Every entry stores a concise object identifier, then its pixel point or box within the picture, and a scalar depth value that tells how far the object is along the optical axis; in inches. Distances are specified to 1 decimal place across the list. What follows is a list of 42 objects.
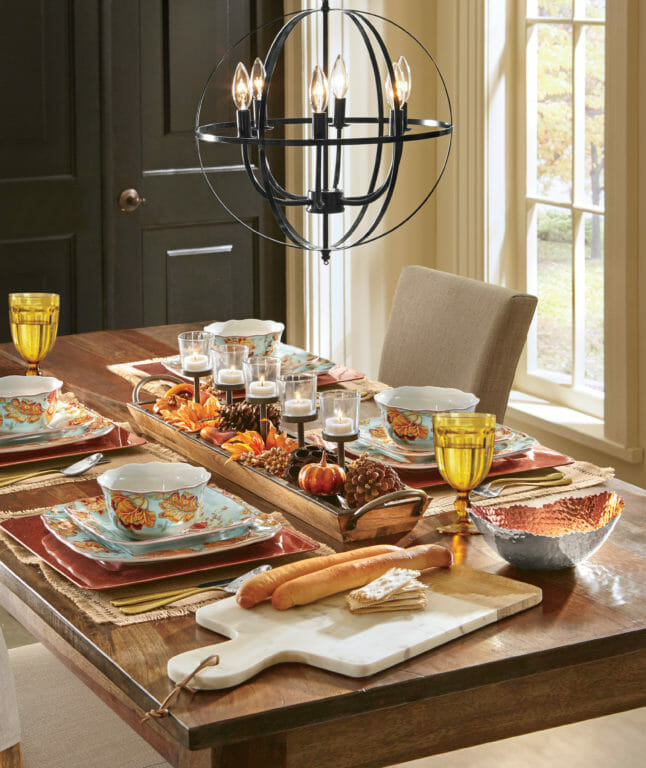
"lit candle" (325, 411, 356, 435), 142.8
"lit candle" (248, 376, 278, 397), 150.8
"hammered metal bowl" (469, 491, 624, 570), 130.6
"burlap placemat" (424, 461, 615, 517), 142.3
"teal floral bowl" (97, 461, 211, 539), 133.3
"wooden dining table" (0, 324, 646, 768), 119.0
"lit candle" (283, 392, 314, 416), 146.2
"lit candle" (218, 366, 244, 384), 155.3
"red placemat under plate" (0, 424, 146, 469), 151.9
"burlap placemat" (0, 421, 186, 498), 147.7
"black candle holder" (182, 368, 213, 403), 158.4
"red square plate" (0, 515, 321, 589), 131.0
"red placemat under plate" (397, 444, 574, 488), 146.3
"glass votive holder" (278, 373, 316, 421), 146.3
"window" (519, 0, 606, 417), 222.2
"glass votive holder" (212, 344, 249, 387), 154.9
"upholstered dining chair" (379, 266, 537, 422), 172.4
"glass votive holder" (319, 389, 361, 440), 142.9
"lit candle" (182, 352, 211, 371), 158.3
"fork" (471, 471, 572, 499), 143.7
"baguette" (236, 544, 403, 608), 126.2
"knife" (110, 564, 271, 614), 128.2
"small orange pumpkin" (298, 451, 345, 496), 140.3
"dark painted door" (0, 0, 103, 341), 241.2
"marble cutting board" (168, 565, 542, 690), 120.7
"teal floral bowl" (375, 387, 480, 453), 149.1
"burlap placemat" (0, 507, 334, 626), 127.3
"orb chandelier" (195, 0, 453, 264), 140.9
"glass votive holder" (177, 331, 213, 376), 158.4
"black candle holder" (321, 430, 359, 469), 142.7
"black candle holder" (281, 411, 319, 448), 146.3
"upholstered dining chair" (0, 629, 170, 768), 137.5
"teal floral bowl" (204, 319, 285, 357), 171.8
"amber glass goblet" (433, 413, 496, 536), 136.9
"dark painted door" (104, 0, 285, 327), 252.0
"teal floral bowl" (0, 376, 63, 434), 154.3
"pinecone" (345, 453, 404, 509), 138.5
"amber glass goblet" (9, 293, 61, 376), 169.6
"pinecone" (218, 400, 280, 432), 153.7
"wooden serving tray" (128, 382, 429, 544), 136.8
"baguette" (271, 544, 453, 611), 126.2
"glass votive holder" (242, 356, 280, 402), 150.5
